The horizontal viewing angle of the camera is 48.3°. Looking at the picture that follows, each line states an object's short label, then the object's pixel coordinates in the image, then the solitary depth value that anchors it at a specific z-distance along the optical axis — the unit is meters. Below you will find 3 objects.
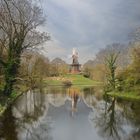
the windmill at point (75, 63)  69.23
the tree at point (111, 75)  27.03
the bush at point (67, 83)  53.00
